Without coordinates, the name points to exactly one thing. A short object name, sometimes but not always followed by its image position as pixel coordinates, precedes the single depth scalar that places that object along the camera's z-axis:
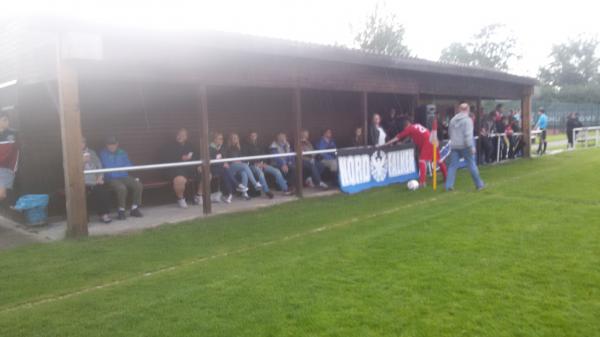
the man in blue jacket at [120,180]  8.36
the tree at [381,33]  44.59
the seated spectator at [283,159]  11.39
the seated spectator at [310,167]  11.94
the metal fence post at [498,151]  17.11
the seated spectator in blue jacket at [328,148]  12.28
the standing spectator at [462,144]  10.65
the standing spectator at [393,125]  14.23
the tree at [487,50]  72.19
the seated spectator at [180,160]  9.50
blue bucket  7.86
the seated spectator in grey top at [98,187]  8.24
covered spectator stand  7.04
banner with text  11.06
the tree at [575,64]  61.81
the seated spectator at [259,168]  10.56
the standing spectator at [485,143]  16.38
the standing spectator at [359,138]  13.21
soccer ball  11.09
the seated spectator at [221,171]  10.14
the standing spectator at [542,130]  19.66
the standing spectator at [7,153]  7.48
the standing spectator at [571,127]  22.64
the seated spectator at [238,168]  10.33
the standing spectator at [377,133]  12.80
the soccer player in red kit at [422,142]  11.45
